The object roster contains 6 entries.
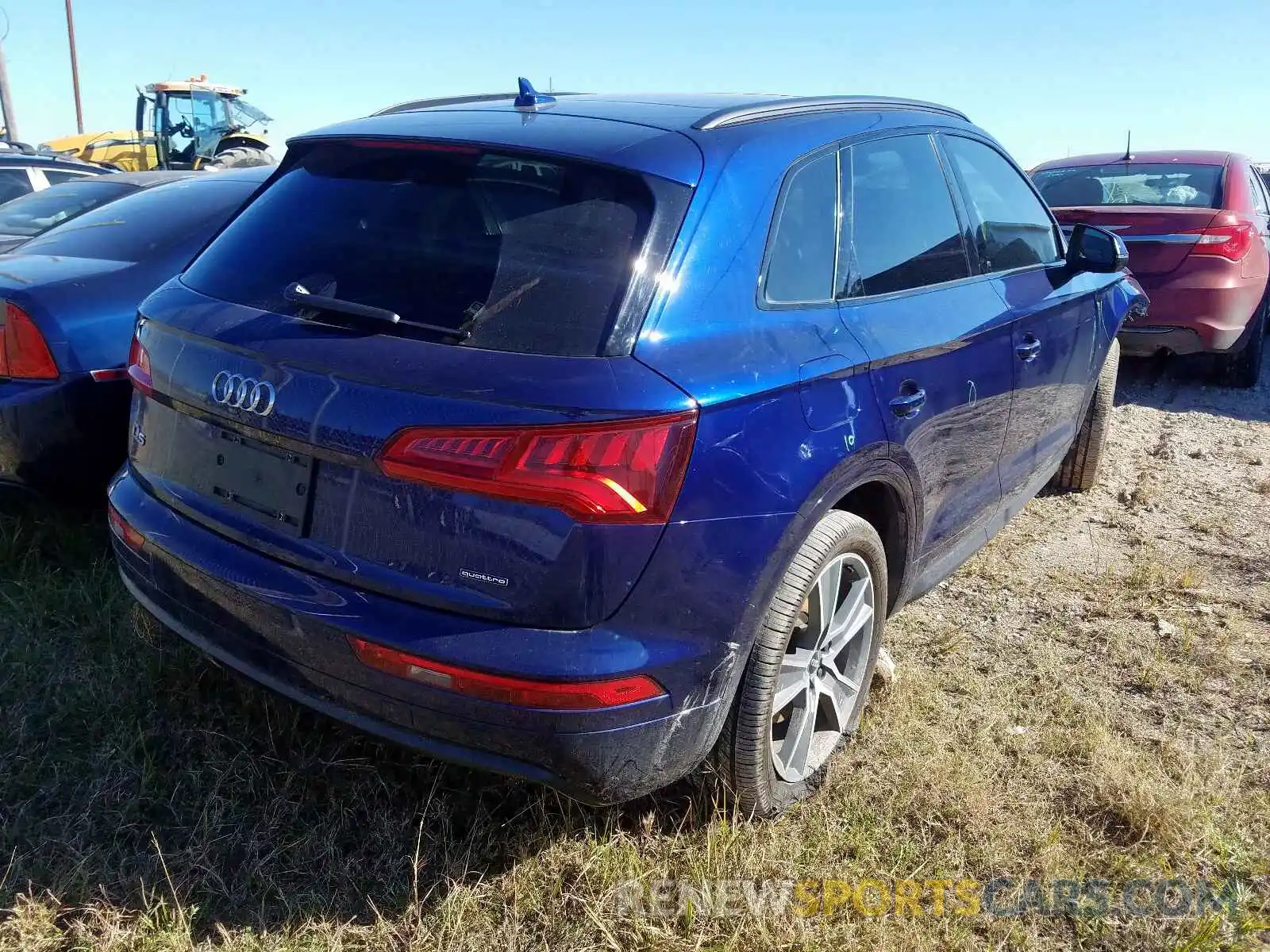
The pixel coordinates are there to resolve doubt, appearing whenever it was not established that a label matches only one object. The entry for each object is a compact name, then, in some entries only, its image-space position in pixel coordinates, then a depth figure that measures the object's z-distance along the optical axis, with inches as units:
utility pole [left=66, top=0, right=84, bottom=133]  1304.1
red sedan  237.1
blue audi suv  71.9
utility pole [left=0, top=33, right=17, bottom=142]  797.2
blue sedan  122.3
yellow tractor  690.2
